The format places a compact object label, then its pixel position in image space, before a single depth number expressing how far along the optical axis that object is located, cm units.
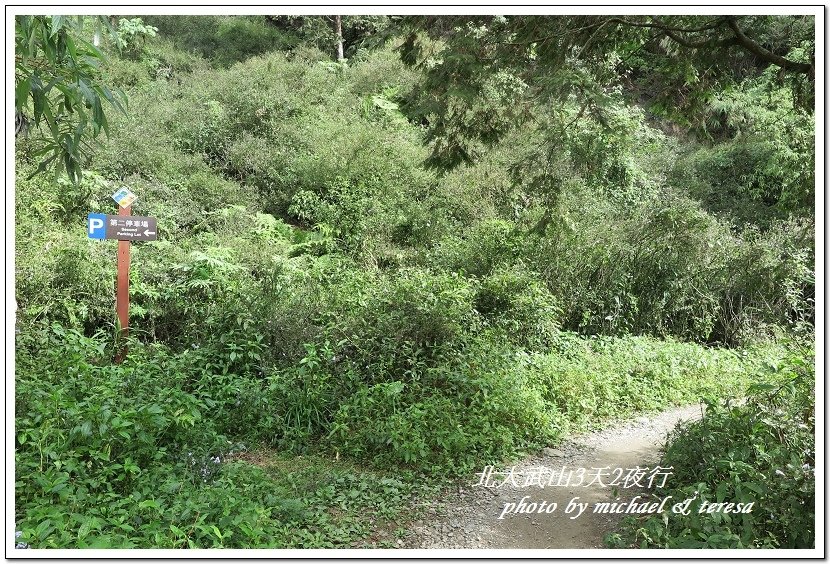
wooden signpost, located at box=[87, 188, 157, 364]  562
